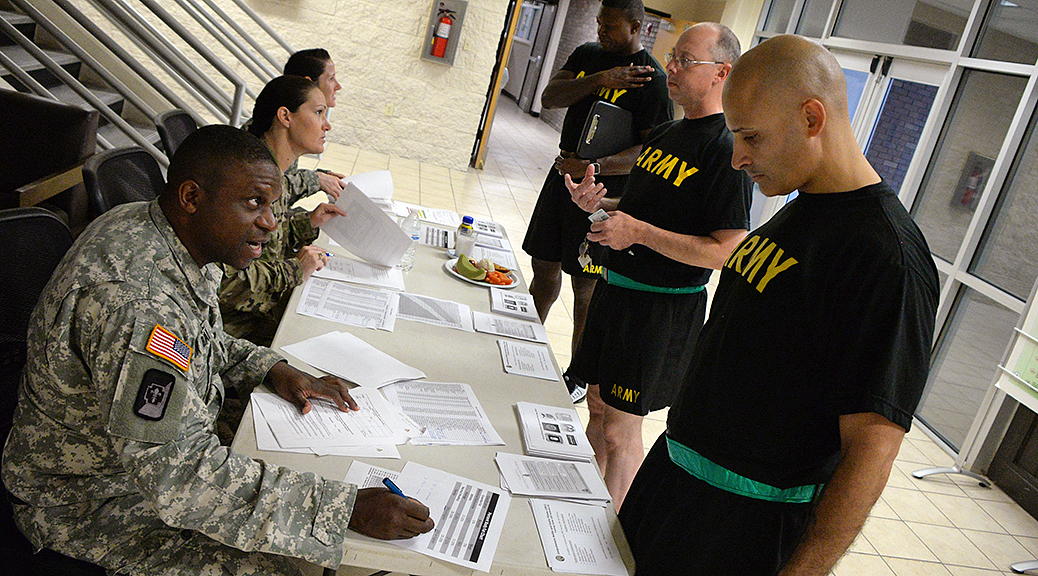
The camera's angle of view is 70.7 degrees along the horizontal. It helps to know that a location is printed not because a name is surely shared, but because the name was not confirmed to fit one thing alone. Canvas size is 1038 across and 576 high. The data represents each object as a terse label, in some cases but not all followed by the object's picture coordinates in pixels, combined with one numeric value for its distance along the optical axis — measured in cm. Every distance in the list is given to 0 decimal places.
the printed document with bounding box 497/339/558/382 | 212
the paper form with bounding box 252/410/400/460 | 149
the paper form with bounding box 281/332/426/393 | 184
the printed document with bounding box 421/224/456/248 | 306
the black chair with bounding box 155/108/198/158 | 277
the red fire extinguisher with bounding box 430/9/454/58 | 759
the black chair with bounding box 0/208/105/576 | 150
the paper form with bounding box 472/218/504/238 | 340
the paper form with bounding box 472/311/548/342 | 234
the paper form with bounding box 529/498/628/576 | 137
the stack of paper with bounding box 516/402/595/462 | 173
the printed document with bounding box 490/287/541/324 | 252
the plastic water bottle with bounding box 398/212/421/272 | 302
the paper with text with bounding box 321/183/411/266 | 254
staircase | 430
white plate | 271
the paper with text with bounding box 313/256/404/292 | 246
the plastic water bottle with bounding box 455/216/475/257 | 288
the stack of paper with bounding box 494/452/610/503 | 156
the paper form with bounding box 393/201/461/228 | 339
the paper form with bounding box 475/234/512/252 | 320
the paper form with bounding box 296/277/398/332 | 216
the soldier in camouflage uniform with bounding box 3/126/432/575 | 124
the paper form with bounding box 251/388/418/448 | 156
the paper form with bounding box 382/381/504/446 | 168
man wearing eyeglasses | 219
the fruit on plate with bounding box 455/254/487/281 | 272
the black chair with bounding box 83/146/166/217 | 198
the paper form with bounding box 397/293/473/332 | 230
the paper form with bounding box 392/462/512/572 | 132
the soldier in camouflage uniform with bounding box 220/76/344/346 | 222
